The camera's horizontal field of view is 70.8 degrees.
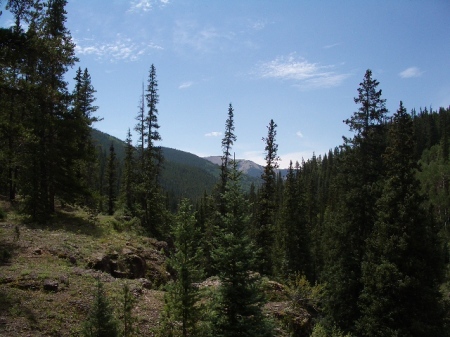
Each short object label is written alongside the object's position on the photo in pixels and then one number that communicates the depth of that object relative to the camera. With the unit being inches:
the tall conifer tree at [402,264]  652.1
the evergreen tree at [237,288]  438.9
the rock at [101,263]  606.2
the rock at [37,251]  569.0
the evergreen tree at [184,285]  435.5
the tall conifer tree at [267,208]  1171.9
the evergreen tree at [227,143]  1252.5
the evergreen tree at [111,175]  1662.2
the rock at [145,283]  606.9
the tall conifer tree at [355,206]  781.3
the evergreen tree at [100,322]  326.3
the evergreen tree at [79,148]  848.9
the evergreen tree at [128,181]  1457.9
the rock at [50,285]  459.8
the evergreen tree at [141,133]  1346.0
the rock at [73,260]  587.7
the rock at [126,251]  710.8
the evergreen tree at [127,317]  392.8
